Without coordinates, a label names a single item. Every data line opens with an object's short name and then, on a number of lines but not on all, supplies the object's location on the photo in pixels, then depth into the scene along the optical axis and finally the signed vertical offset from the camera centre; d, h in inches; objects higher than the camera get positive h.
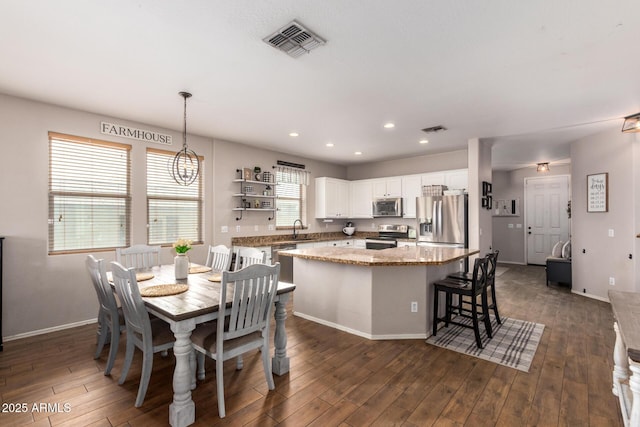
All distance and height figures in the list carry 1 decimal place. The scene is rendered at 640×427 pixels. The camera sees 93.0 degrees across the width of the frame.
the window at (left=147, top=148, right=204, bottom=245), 174.1 +5.3
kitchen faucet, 249.4 -11.8
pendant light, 182.1 +30.3
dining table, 76.9 -27.9
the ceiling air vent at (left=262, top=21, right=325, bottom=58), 83.4 +50.3
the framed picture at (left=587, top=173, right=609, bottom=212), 183.3 +13.2
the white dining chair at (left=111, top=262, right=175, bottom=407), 82.6 -33.7
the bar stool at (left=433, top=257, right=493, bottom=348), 120.2 -32.0
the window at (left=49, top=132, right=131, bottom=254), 143.0 +9.6
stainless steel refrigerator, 204.1 -4.7
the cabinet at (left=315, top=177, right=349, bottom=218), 268.4 +14.6
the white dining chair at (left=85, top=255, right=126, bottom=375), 98.3 -30.7
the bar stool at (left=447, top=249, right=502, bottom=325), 135.7 -28.4
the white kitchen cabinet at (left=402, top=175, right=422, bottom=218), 244.8 +17.3
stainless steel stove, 250.4 -19.8
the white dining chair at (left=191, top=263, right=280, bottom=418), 80.7 -31.6
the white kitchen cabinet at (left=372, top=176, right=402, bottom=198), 257.4 +23.3
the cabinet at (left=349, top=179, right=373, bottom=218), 278.7 +14.5
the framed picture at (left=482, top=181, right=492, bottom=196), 201.9 +17.4
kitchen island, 130.0 -34.4
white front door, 299.3 -0.3
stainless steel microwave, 253.9 +5.7
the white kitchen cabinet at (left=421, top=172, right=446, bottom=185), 230.4 +27.3
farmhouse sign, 156.2 +43.6
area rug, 111.7 -53.1
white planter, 114.4 -20.5
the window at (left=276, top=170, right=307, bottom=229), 245.3 +10.7
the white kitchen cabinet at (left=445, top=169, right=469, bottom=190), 218.7 +25.4
